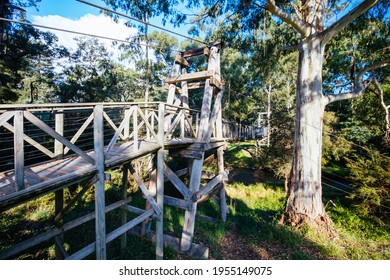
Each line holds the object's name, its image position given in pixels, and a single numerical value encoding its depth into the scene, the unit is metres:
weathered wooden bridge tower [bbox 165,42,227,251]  4.91
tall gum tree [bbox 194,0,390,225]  5.49
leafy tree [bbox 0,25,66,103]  10.71
